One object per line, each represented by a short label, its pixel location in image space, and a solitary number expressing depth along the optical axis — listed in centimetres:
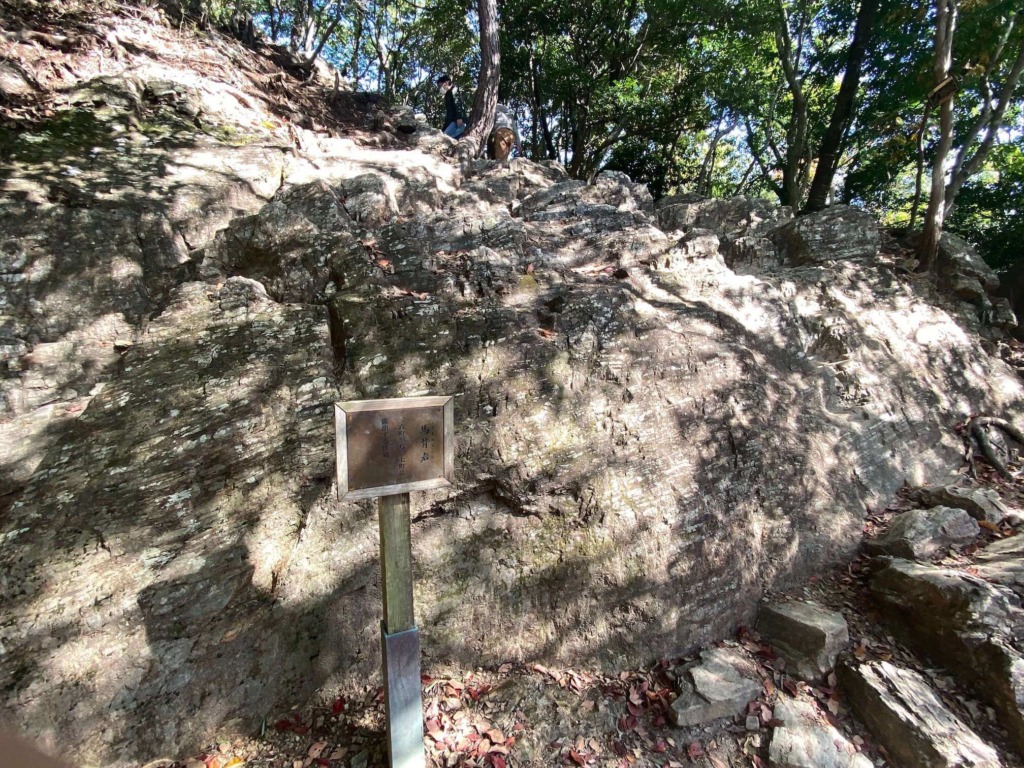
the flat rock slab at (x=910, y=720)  305
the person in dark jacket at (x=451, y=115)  1135
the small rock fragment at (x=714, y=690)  334
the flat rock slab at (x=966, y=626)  328
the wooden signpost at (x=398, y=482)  254
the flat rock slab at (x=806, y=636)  372
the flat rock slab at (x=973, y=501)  495
